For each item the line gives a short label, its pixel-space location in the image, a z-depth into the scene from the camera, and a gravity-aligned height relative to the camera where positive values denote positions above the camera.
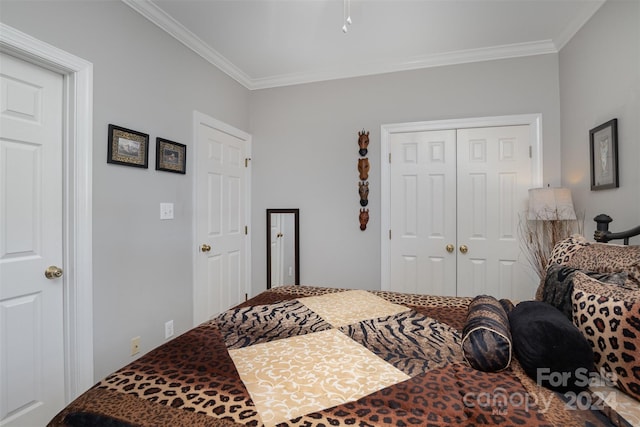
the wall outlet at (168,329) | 2.37 -0.89
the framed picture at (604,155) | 1.95 +0.38
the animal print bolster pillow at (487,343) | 0.98 -0.42
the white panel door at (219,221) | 2.75 -0.07
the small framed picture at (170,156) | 2.29 +0.45
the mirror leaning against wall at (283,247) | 3.40 -0.38
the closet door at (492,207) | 2.80 +0.04
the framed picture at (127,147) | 1.94 +0.45
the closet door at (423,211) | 2.96 +0.01
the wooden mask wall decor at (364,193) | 3.13 +0.20
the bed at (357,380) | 0.80 -0.51
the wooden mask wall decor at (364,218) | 3.14 -0.05
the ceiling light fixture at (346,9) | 2.10 +1.44
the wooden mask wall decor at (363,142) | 3.14 +0.72
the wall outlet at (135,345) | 2.09 -0.89
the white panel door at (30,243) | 1.53 -0.15
